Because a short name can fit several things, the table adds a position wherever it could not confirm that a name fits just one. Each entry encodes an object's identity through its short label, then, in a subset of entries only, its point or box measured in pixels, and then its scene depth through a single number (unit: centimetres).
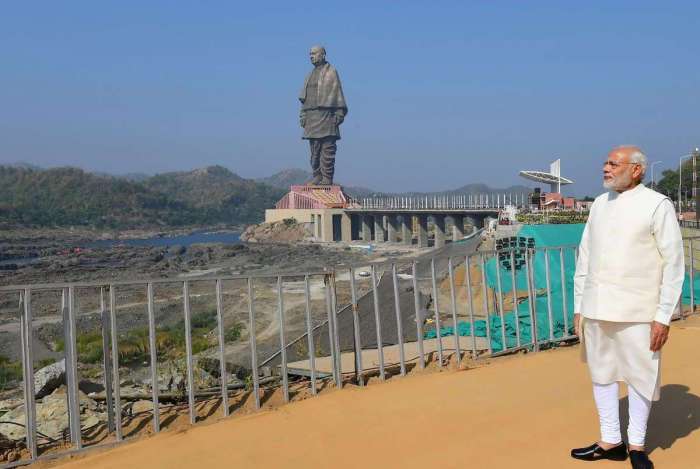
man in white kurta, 301
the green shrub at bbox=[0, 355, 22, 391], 589
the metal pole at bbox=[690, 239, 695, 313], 734
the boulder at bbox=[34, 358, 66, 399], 500
